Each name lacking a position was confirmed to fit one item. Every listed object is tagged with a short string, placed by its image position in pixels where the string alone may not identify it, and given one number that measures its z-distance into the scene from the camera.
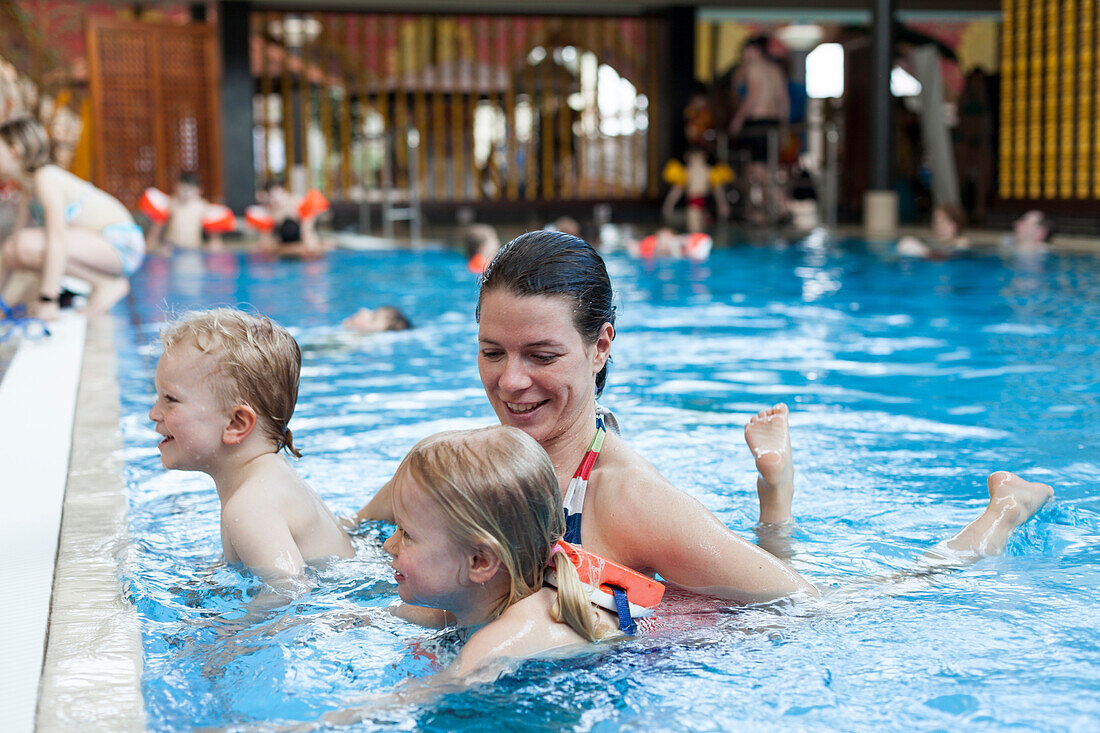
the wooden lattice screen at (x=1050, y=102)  12.95
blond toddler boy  2.47
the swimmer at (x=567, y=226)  11.30
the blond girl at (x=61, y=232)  6.23
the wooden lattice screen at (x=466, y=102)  18.97
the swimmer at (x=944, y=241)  11.65
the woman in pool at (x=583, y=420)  2.15
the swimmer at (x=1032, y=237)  11.33
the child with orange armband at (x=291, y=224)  12.55
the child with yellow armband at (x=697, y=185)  17.27
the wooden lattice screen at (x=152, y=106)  17.09
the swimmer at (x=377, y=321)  6.88
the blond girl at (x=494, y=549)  1.88
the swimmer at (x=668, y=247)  12.16
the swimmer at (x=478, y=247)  10.50
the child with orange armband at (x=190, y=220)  14.15
